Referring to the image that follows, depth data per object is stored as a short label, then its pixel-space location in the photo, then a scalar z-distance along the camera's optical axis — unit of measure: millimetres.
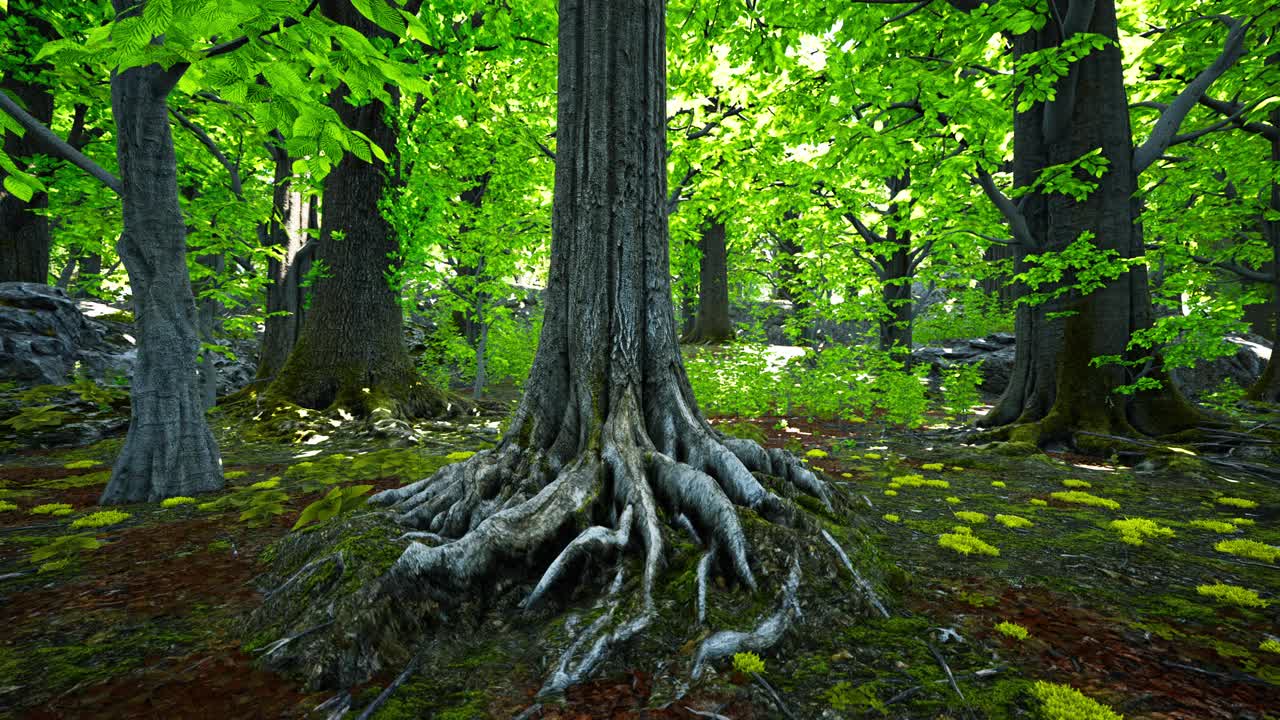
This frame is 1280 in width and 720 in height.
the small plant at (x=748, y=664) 2051
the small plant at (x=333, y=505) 3449
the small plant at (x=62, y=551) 3055
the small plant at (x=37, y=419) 6707
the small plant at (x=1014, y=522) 3895
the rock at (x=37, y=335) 8094
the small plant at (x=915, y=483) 5152
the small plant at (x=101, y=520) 3742
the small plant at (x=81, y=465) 5614
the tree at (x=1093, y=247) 6664
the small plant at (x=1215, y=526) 3789
